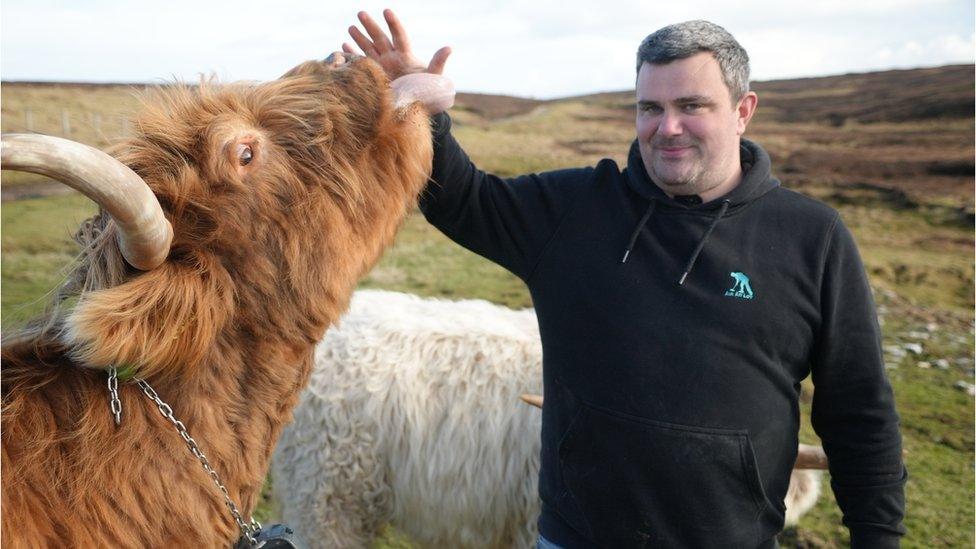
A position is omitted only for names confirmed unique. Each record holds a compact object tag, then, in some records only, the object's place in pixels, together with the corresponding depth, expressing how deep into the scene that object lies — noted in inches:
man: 97.0
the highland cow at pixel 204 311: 68.7
